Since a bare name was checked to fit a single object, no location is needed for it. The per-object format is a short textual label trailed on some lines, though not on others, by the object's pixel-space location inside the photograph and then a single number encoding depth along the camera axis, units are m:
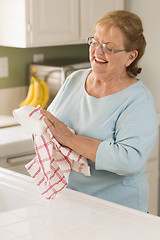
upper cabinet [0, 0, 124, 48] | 2.79
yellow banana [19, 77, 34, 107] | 2.96
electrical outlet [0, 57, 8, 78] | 3.06
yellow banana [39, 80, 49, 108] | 2.99
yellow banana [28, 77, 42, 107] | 2.94
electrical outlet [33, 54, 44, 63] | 3.24
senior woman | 1.49
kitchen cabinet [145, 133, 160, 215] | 2.96
